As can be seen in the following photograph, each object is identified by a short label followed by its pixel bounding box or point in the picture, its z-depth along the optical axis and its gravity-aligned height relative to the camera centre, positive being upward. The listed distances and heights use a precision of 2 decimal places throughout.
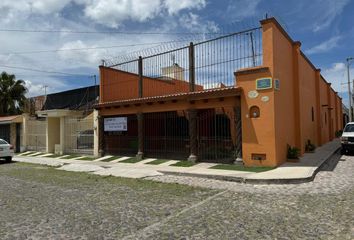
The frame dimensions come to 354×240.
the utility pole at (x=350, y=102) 42.46 +3.31
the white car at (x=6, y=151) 20.39 -1.02
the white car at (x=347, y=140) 18.28 -0.64
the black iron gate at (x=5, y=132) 29.05 +0.20
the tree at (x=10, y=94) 38.78 +4.60
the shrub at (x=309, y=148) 18.66 -1.05
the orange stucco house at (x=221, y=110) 13.69 +1.00
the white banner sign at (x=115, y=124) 19.34 +0.48
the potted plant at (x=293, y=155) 14.55 -1.11
